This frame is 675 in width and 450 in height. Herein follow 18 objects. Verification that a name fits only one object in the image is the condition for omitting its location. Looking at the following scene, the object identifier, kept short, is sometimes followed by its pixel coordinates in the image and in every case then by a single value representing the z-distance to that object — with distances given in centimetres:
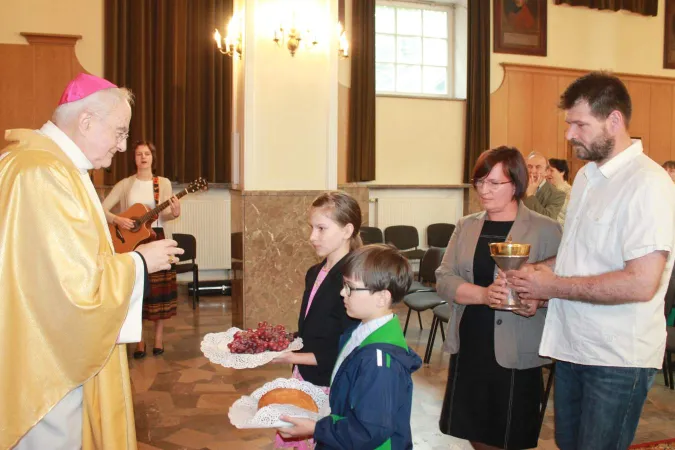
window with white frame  1009
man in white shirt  214
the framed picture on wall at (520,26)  1028
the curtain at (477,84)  1002
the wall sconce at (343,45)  726
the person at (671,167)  787
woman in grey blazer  270
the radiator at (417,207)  988
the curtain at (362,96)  934
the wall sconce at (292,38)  605
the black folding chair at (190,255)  812
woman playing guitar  552
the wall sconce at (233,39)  645
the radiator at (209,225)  891
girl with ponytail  255
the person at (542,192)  554
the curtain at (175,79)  843
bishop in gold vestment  199
